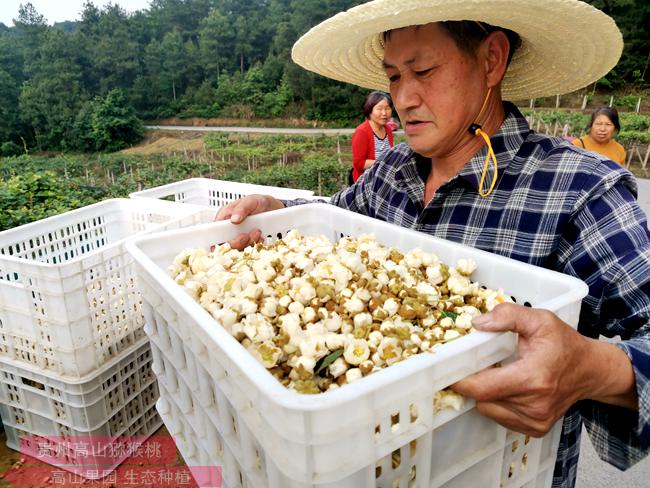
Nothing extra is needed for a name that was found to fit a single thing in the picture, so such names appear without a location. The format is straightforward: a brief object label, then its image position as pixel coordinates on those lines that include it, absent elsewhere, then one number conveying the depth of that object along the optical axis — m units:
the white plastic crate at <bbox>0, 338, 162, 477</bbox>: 1.80
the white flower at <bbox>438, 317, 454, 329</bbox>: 0.73
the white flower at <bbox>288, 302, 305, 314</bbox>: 0.75
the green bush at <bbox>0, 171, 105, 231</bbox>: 3.52
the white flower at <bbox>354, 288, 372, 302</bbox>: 0.77
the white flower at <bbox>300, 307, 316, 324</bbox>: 0.73
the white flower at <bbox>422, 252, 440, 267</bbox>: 0.91
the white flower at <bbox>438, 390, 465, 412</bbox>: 0.56
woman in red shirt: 3.86
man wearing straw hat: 0.71
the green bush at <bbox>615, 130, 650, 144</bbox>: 11.95
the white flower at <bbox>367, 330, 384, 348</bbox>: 0.67
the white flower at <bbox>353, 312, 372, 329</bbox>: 0.71
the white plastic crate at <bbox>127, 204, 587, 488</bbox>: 0.47
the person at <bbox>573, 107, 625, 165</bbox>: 3.99
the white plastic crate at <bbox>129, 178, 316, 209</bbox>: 2.64
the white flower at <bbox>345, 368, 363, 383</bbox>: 0.61
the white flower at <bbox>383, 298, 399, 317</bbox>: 0.75
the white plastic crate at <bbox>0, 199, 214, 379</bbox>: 1.63
